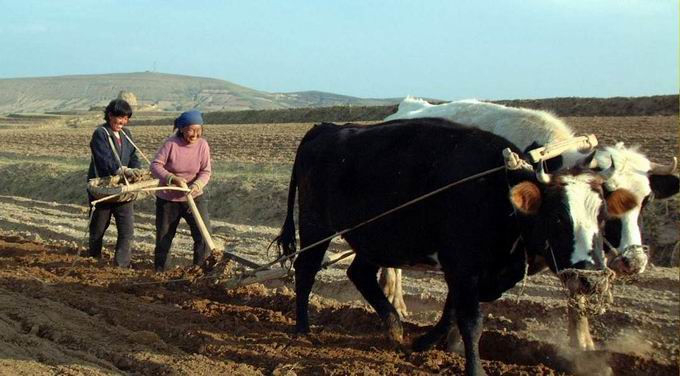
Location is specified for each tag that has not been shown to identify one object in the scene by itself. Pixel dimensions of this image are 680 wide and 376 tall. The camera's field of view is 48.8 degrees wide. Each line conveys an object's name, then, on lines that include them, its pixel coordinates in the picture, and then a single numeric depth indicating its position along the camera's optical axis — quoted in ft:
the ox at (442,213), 16.60
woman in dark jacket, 32.07
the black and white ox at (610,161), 18.62
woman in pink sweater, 30.32
